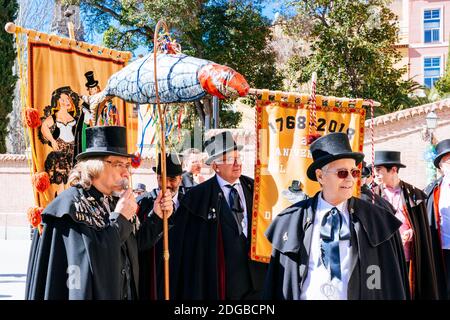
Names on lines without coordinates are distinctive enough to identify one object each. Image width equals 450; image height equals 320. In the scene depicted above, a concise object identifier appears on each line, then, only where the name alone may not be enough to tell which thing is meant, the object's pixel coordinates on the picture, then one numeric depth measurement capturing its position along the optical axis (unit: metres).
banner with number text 5.48
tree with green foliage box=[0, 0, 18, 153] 23.44
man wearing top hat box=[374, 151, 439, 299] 6.78
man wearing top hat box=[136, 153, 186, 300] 5.67
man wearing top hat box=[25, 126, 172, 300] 3.73
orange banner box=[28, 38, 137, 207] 5.71
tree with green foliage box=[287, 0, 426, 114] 21.56
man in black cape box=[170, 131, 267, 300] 5.73
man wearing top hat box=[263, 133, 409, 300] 3.88
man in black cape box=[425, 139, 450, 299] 6.91
